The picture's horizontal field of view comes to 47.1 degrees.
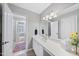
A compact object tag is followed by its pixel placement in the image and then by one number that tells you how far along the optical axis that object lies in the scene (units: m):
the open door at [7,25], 1.72
